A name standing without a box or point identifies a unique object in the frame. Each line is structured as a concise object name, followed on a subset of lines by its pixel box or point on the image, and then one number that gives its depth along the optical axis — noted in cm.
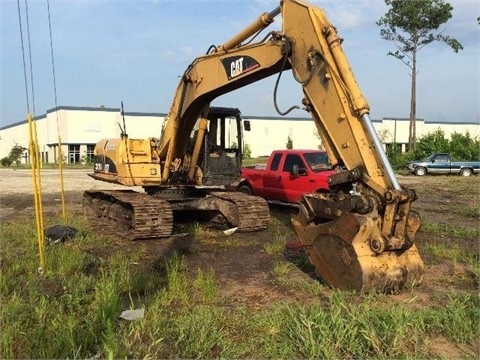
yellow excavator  619
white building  6406
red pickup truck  1342
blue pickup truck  3603
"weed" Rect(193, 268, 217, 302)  612
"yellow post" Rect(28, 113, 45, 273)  721
